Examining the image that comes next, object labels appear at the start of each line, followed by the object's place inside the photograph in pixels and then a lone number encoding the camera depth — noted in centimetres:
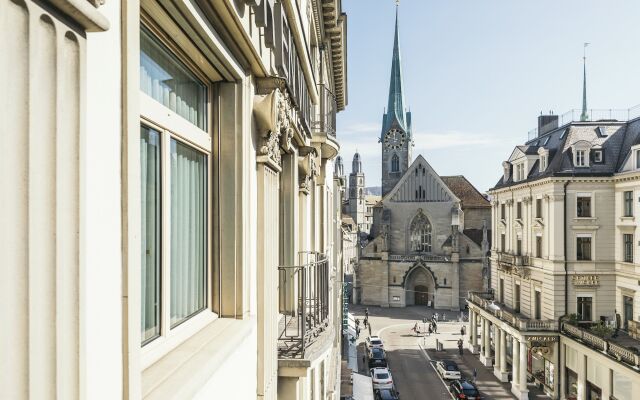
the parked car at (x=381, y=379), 3080
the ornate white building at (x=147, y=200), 139
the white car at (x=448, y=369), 3484
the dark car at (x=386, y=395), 2795
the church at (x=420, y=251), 6162
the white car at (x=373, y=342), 4119
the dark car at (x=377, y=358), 3688
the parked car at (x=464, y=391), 2936
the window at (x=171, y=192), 279
